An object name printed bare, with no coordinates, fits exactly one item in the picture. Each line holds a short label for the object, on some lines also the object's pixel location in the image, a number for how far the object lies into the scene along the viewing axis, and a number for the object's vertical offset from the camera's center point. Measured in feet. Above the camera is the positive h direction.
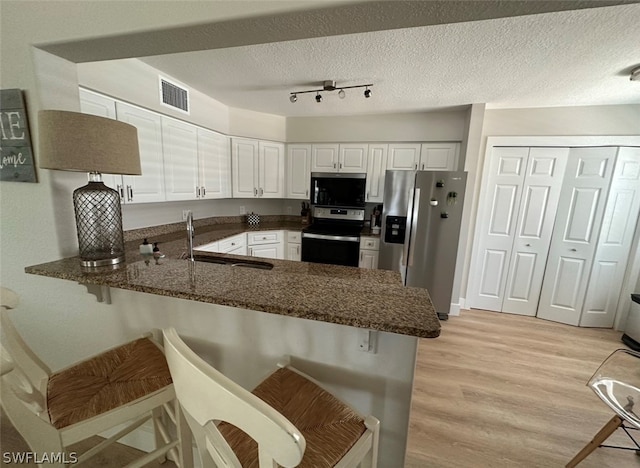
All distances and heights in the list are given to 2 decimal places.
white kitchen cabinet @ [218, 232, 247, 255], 9.81 -2.26
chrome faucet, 4.69 -0.82
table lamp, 3.33 +0.28
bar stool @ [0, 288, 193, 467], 2.69 -2.62
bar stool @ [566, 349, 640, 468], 4.39 -3.49
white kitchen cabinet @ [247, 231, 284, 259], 11.51 -2.46
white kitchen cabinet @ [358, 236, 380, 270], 11.14 -2.44
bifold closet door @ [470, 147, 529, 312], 10.39 -1.01
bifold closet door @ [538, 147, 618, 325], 9.50 -1.13
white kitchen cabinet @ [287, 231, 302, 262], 12.05 -2.54
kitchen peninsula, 2.91 -1.83
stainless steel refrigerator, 9.86 -1.24
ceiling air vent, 8.11 +2.97
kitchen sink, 5.86 -1.75
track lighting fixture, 8.09 +3.37
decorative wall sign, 3.98 +0.62
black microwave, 11.62 +0.17
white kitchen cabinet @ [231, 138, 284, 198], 11.55 +0.97
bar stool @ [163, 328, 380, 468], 1.52 -2.25
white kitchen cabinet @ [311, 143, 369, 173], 11.83 +1.67
